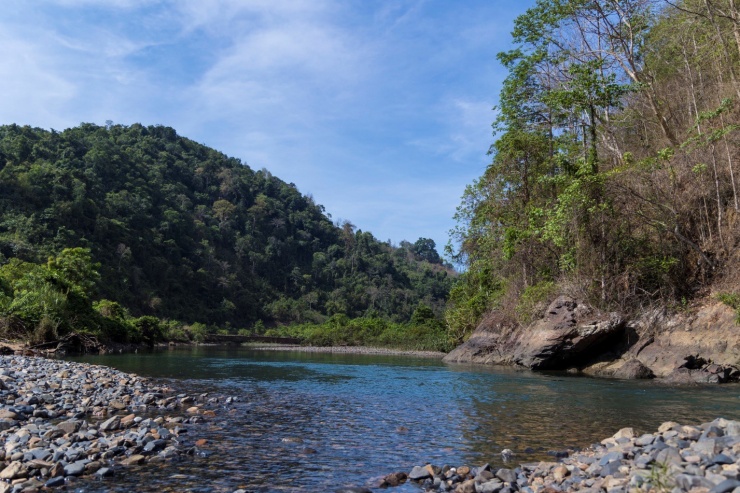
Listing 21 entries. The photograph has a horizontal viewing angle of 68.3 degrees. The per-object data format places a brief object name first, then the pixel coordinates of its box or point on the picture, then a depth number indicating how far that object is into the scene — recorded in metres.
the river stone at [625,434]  7.46
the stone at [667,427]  7.19
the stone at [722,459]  5.08
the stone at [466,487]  6.24
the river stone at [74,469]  6.51
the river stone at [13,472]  6.28
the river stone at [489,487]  6.14
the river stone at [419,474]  6.86
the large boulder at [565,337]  22.25
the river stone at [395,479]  6.73
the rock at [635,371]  19.25
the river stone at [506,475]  6.43
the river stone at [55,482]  6.17
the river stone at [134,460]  7.15
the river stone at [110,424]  8.91
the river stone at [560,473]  6.27
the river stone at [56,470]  6.43
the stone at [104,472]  6.62
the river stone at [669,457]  5.44
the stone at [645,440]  6.62
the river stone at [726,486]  4.43
